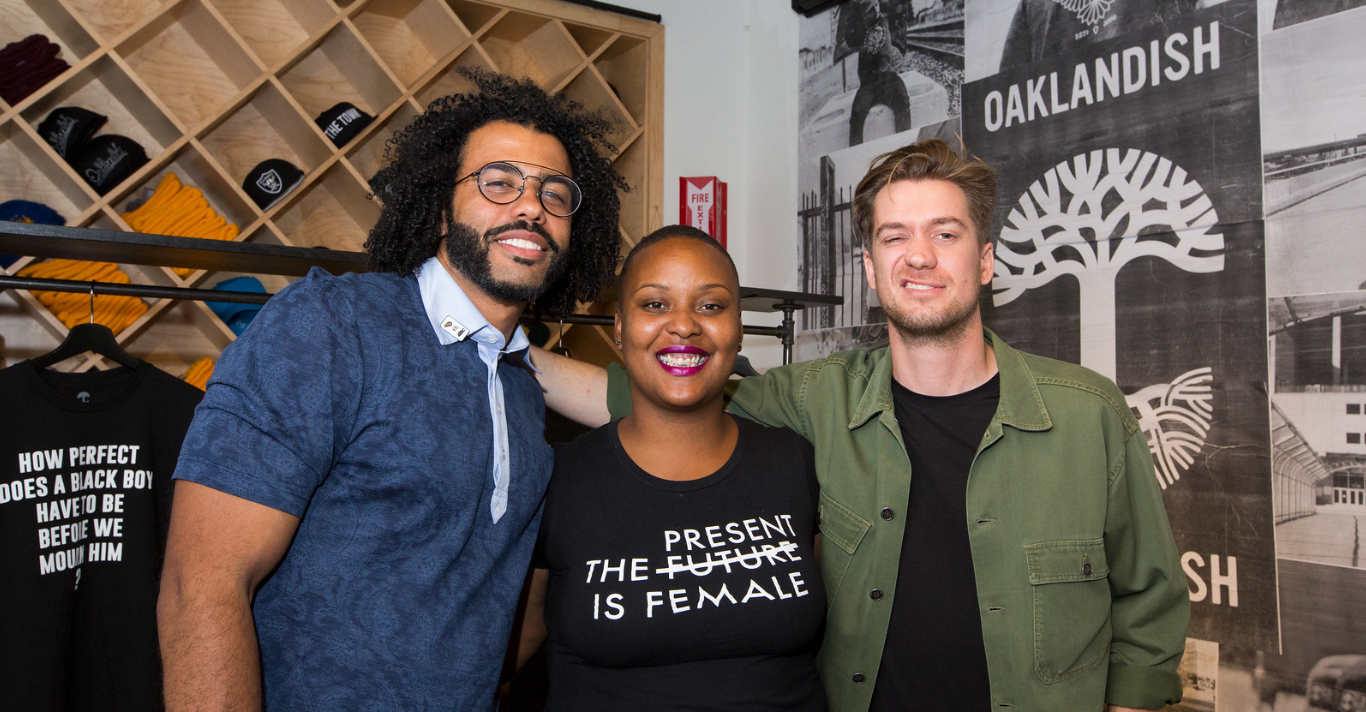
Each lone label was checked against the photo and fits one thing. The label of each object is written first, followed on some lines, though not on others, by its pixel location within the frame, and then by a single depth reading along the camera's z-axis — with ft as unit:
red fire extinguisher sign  12.64
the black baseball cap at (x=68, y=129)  8.52
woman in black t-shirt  4.31
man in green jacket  4.80
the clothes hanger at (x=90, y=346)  5.68
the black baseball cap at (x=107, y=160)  8.58
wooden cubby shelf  8.86
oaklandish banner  7.77
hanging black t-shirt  5.22
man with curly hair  3.44
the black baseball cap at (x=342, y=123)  9.96
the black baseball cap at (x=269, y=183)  9.47
